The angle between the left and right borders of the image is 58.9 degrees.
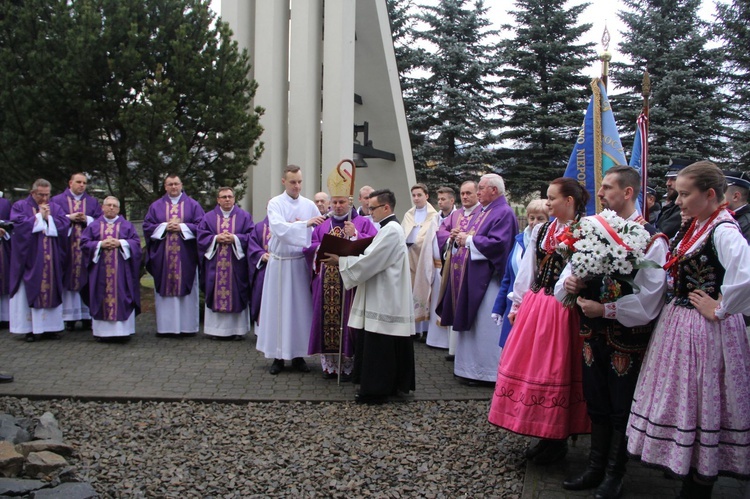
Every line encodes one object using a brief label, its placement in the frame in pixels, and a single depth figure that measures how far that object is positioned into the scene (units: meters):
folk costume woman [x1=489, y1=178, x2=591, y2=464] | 4.30
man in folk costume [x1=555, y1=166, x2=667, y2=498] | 3.90
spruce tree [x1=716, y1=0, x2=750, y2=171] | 19.23
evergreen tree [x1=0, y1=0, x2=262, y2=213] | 10.28
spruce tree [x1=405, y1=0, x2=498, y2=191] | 24.97
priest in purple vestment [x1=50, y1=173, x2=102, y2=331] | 9.47
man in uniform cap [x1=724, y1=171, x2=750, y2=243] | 5.72
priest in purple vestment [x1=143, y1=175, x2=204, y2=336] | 9.53
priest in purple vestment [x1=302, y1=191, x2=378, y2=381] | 7.04
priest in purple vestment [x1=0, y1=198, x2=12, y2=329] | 9.48
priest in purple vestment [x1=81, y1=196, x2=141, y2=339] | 8.94
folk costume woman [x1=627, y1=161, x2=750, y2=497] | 3.54
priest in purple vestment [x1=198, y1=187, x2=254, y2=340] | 9.48
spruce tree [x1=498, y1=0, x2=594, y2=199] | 23.72
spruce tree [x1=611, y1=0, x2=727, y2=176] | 20.23
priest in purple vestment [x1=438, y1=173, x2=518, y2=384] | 6.86
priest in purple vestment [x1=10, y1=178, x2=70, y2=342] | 9.02
